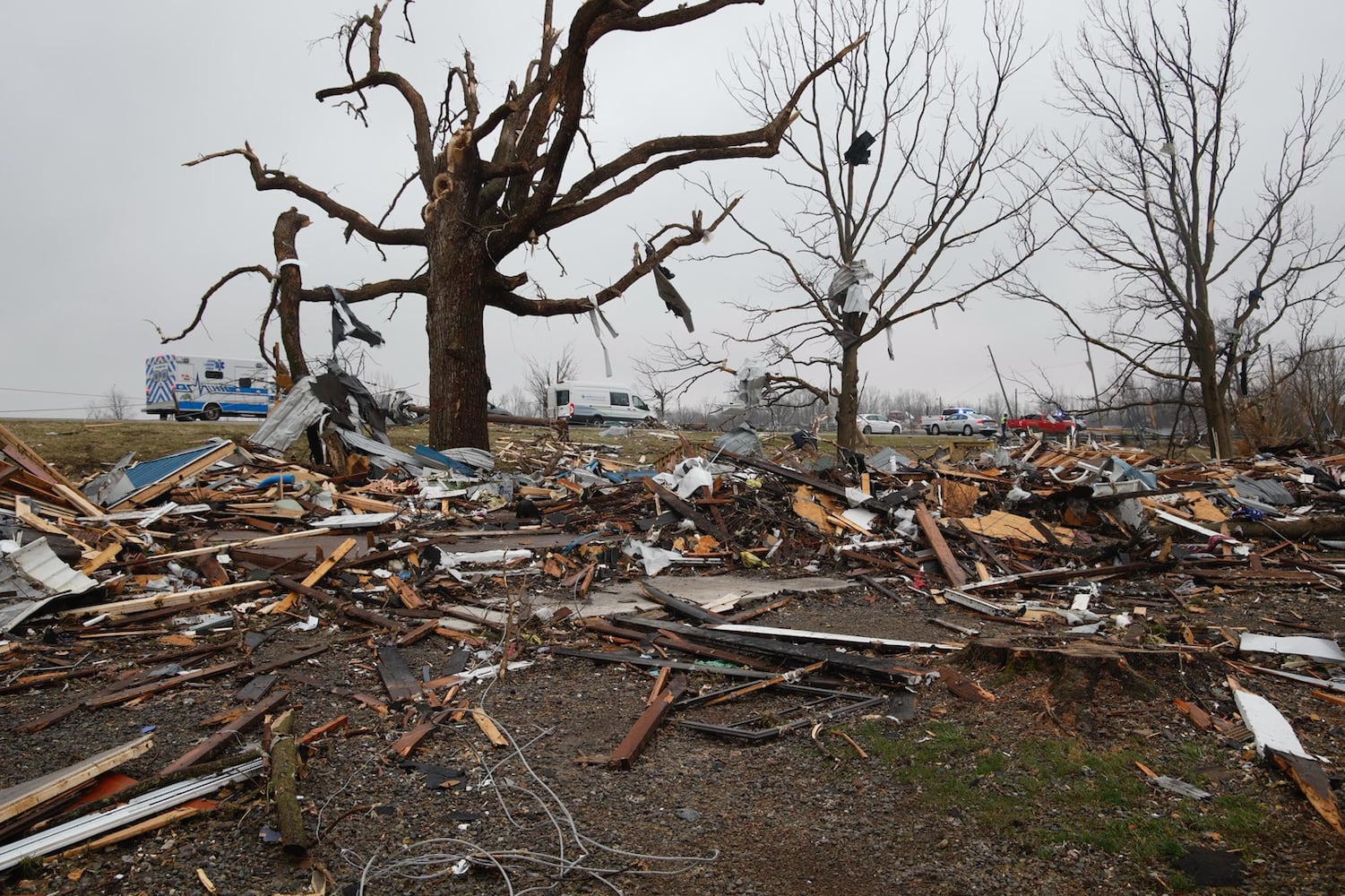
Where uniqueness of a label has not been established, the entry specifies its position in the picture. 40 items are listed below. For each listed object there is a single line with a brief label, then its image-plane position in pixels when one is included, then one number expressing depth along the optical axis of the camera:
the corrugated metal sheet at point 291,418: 11.10
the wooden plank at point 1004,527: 8.50
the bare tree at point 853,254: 15.03
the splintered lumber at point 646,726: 3.63
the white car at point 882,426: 45.84
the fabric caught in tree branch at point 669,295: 12.55
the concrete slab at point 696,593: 6.33
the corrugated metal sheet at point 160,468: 8.55
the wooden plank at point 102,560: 6.14
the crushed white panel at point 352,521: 8.23
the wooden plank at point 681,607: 5.92
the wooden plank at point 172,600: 5.50
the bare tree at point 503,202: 11.23
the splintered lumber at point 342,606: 5.69
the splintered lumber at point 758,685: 4.45
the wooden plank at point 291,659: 4.69
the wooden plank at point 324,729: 3.63
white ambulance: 28.53
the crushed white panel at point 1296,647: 4.64
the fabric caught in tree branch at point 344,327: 12.61
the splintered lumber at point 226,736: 3.36
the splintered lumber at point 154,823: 2.65
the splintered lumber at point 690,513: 8.58
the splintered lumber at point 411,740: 3.65
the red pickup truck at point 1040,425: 30.08
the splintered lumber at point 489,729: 3.85
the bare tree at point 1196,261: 17.52
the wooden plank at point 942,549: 7.33
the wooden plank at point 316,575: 5.89
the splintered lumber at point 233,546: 6.57
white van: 33.59
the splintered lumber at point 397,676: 4.39
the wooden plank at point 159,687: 4.15
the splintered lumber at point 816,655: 4.56
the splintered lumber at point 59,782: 2.75
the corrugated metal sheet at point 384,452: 11.02
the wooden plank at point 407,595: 6.17
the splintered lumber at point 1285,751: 2.98
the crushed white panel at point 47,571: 5.49
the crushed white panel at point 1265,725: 3.46
